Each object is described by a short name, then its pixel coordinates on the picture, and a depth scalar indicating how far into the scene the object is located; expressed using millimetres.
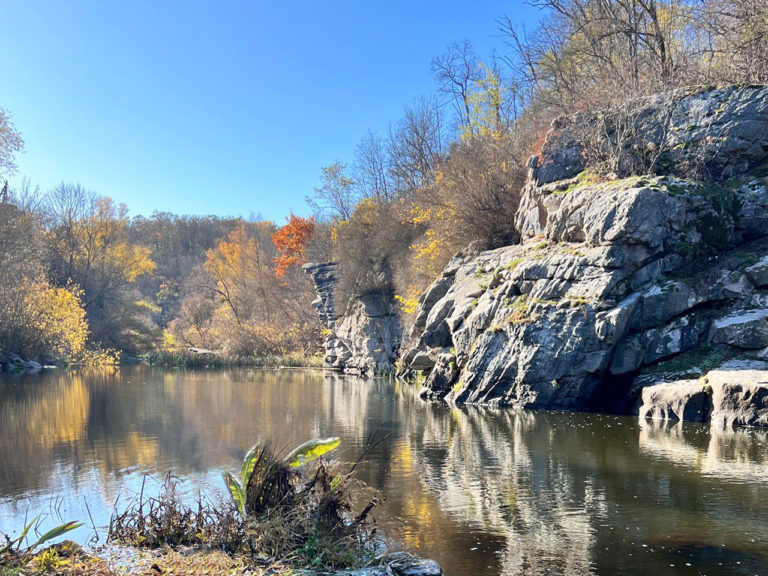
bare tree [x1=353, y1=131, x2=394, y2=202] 45344
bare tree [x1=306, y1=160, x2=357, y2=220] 48469
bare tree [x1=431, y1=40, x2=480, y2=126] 39438
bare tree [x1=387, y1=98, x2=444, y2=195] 41844
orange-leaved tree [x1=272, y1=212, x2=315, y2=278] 48406
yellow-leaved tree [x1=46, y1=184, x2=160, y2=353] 46750
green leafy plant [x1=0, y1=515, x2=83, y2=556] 5078
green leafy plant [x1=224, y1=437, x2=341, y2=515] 6496
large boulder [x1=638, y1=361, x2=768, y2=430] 14047
